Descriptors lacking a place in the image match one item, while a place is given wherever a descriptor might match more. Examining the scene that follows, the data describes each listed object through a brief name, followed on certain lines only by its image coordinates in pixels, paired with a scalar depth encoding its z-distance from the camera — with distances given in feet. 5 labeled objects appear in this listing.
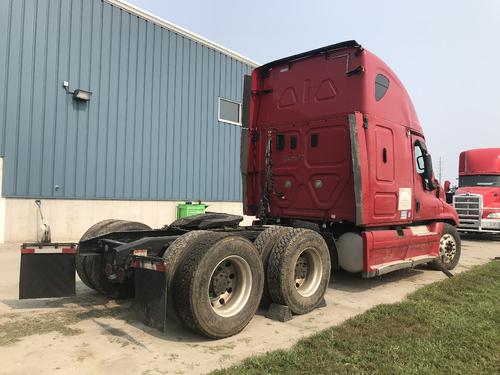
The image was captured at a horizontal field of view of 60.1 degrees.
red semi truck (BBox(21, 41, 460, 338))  14.12
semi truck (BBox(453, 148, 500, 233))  51.01
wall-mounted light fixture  38.23
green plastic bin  46.16
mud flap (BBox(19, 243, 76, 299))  15.39
